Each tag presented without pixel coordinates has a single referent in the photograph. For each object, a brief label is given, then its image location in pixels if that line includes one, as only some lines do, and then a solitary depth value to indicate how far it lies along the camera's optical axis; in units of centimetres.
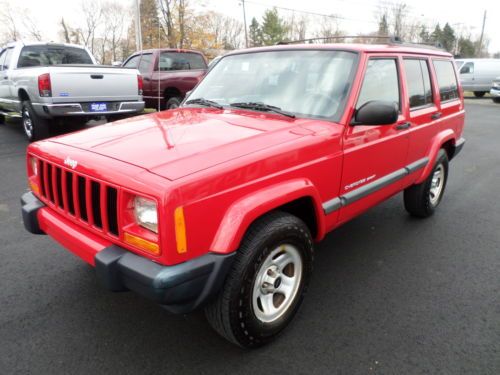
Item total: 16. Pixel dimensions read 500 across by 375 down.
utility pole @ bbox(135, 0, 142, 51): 1571
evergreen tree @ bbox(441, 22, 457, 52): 6075
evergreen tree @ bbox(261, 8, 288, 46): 6315
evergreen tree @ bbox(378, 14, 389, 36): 4119
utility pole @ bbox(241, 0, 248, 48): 3712
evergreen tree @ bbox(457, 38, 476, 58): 5775
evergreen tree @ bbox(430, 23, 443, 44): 6019
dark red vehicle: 1010
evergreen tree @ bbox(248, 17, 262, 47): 6756
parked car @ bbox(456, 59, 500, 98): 1972
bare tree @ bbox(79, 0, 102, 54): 5196
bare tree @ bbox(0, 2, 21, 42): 4596
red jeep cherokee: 198
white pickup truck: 691
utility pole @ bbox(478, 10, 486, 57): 5136
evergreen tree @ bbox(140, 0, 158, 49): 2894
